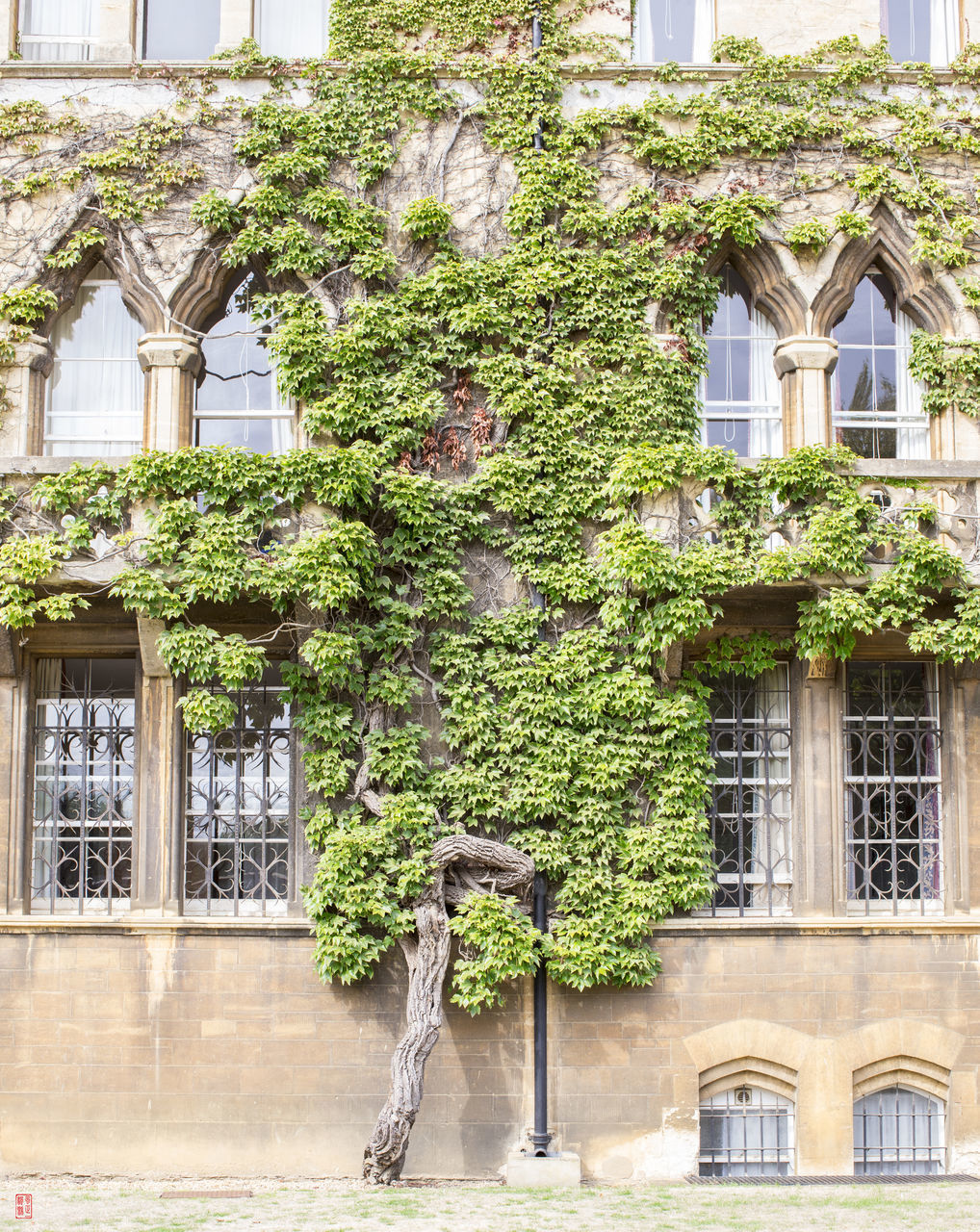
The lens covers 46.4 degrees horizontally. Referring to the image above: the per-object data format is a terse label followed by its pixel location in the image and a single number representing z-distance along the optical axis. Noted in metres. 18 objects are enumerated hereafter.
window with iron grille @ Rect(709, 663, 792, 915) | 9.77
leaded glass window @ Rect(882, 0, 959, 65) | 10.80
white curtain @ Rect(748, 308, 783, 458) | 10.28
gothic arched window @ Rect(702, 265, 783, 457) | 10.30
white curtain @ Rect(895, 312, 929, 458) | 10.36
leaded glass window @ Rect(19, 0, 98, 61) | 10.58
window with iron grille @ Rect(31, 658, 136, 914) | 9.77
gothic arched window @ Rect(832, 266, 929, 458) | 10.37
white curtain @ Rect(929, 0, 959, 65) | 10.77
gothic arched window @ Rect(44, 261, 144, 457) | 10.20
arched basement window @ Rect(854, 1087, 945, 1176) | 9.54
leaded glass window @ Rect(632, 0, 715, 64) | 10.68
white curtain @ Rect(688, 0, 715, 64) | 10.59
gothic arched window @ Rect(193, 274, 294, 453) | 10.20
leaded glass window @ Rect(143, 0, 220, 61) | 10.62
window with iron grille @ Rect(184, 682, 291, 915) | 9.71
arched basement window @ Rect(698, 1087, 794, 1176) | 9.49
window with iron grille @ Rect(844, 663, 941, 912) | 9.88
